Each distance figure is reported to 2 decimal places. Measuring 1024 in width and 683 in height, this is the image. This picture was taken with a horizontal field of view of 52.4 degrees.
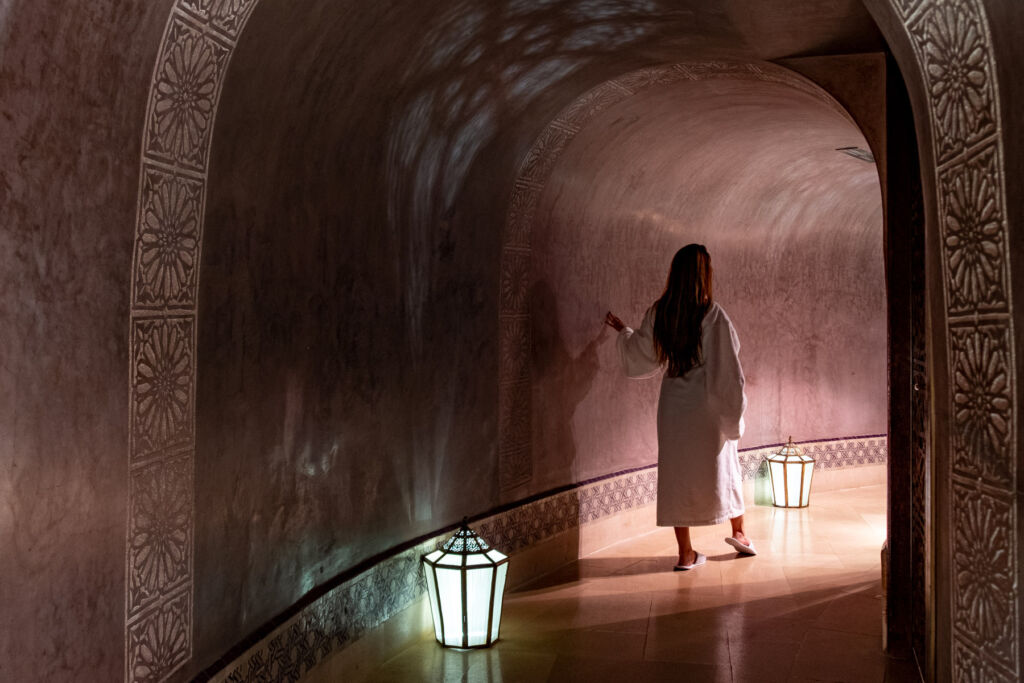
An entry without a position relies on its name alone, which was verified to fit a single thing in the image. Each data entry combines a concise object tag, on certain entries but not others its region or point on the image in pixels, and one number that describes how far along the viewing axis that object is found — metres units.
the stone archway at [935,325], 2.08
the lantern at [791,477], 8.12
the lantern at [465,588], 4.39
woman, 5.78
